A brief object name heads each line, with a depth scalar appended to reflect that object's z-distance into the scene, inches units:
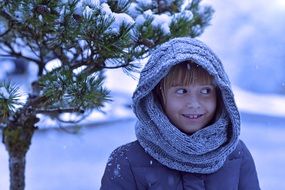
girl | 60.9
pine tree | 66.1
